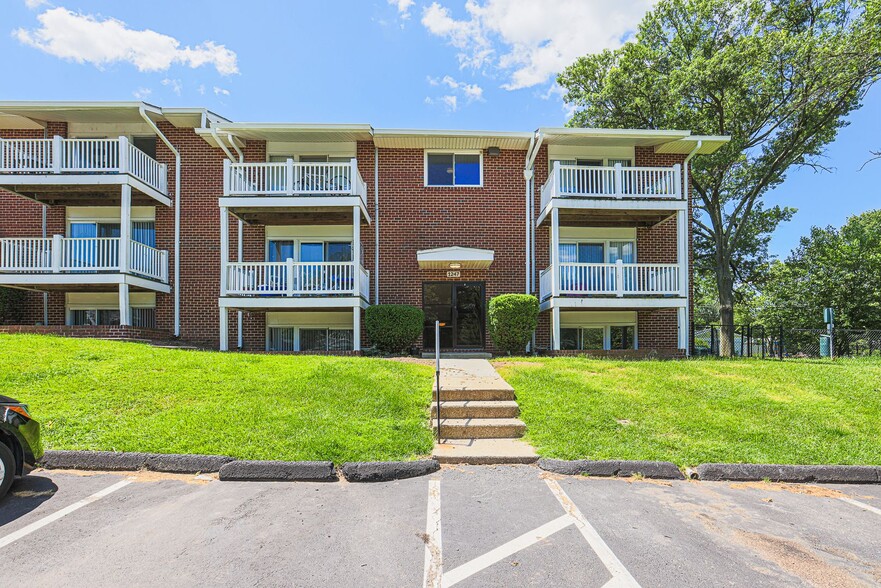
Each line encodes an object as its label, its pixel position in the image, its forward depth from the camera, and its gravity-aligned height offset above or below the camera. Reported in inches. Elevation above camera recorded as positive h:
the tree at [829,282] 898.7 +42.5
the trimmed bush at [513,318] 478.3 -13.4
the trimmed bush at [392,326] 475.8 -20.7
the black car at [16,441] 159.8 -47.5
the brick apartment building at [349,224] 495.2 +98.0
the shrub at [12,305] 505.4 +3.4
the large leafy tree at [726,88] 617.9 +315.5
